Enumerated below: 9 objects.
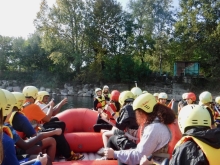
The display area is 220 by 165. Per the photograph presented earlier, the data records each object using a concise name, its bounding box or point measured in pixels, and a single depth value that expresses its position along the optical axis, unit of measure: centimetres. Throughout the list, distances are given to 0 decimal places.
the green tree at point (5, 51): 3191
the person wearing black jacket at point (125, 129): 361
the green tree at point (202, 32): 2431
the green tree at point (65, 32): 2836
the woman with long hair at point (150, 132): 263
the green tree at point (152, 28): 2878
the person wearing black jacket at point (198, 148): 177
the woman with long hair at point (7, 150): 180
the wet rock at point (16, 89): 2983
